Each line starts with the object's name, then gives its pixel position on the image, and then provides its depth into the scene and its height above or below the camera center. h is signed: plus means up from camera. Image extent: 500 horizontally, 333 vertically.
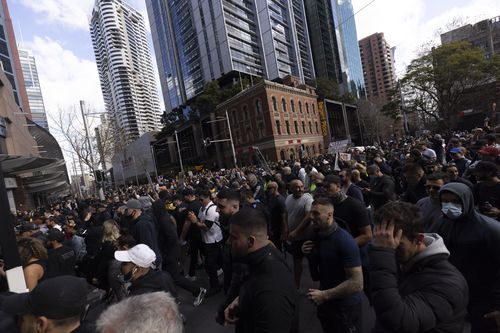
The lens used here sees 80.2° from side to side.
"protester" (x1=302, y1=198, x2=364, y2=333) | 2.53 -1.18
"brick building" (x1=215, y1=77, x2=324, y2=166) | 39.75 +4.37
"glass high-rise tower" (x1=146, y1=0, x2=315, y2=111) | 66.50 +29.57
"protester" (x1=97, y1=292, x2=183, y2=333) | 1.32 -0.64
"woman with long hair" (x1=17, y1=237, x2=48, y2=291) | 3.44 -0.81
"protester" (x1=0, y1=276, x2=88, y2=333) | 1.85 -0.73
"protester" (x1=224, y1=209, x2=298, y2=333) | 1.78 -0.83
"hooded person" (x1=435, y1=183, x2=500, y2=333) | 2.26 -1.05
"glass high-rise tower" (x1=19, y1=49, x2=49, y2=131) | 73.94 +28.30
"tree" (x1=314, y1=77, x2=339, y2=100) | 60.28 +11.28
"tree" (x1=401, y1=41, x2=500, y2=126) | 26.50 +4.31
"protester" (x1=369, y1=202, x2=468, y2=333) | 1.53 -0.82
